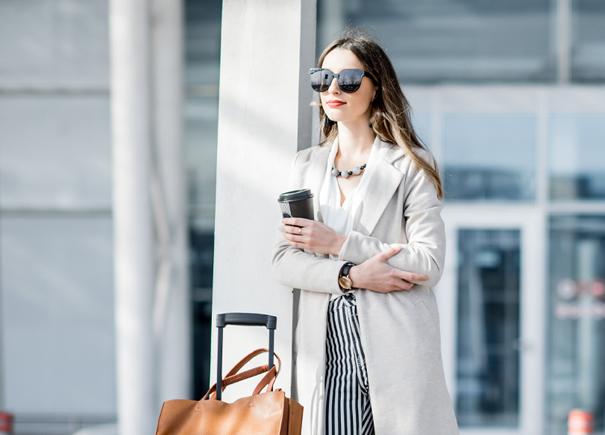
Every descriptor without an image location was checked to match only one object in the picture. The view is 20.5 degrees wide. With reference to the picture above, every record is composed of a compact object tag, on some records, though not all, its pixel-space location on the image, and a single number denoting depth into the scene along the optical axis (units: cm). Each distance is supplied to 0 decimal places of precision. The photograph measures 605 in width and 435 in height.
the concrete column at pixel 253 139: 617
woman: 510
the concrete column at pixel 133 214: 1443
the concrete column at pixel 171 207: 1639
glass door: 1888
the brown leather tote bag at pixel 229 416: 478
